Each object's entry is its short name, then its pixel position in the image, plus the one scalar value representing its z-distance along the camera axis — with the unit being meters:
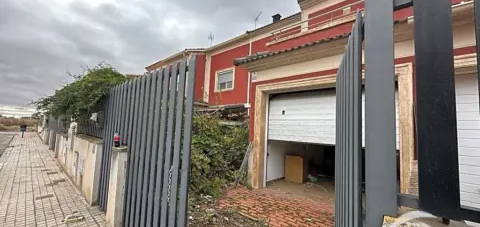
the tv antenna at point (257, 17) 12.16
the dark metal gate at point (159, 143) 2.51
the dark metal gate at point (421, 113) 0.96
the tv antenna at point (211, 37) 16.22
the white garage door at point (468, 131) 3.44
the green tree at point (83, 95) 5.48
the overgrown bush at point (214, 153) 6.09
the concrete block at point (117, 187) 3.63
